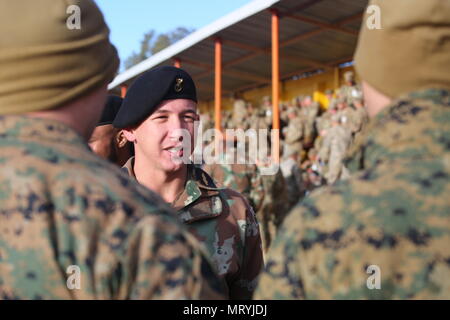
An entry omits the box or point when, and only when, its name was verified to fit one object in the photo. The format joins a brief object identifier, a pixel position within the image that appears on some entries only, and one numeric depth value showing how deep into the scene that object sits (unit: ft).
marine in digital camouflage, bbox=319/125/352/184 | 36.86
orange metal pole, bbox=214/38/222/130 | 37.22
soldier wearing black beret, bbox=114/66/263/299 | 8.70
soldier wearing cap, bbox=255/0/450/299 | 4.00
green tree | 190.80
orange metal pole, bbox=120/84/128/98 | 53.88
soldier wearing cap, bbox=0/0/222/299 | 3.90
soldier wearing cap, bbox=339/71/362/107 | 43.57
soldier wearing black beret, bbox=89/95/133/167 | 11.23
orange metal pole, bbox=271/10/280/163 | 33.06
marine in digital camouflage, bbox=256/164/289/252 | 30.09
